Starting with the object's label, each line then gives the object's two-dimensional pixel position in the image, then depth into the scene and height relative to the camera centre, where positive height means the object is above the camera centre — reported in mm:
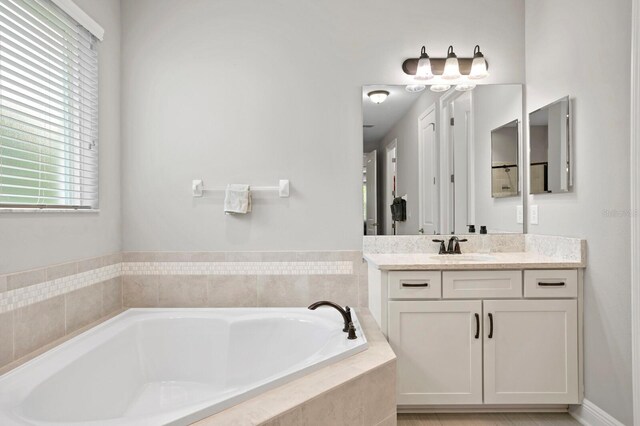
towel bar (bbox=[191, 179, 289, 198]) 2578 +163
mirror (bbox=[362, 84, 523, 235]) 2629 +340
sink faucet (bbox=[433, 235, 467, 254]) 2575 -232
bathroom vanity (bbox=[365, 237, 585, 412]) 2111 -671
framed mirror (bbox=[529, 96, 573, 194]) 2207 +387
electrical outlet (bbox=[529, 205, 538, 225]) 2531 -13
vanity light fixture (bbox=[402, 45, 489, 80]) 2541 +974
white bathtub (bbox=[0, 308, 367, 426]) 1611 -734
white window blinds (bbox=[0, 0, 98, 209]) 1692 +524
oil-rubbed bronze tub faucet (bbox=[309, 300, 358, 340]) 1871 -529
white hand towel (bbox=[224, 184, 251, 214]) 2518 +87
